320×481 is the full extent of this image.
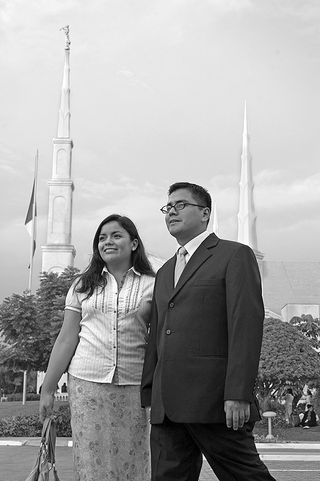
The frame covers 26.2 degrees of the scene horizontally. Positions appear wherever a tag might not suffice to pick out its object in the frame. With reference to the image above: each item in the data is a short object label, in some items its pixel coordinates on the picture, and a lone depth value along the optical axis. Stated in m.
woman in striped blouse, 3.64
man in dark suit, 3.19
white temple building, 43.97
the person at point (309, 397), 24.99
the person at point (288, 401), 21.53
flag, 33.16
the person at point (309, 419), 20.39
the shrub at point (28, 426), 16.59
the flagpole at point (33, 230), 32.54
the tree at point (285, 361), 20.08
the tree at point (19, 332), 18.70
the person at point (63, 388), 35.28
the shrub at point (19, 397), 36.06
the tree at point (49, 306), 18.19
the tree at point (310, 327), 27.47
